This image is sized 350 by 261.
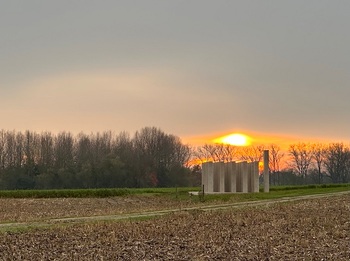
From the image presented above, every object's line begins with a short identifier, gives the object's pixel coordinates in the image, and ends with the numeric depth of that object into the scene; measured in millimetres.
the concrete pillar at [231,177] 55228
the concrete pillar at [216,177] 56438
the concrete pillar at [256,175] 54938
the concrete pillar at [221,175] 54750
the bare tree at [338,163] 118875
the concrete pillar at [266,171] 55562
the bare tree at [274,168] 124988
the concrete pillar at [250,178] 55866
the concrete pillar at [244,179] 54719
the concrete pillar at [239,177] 56284
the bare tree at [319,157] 124900
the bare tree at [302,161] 128500
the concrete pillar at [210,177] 54331
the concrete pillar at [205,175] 54925
